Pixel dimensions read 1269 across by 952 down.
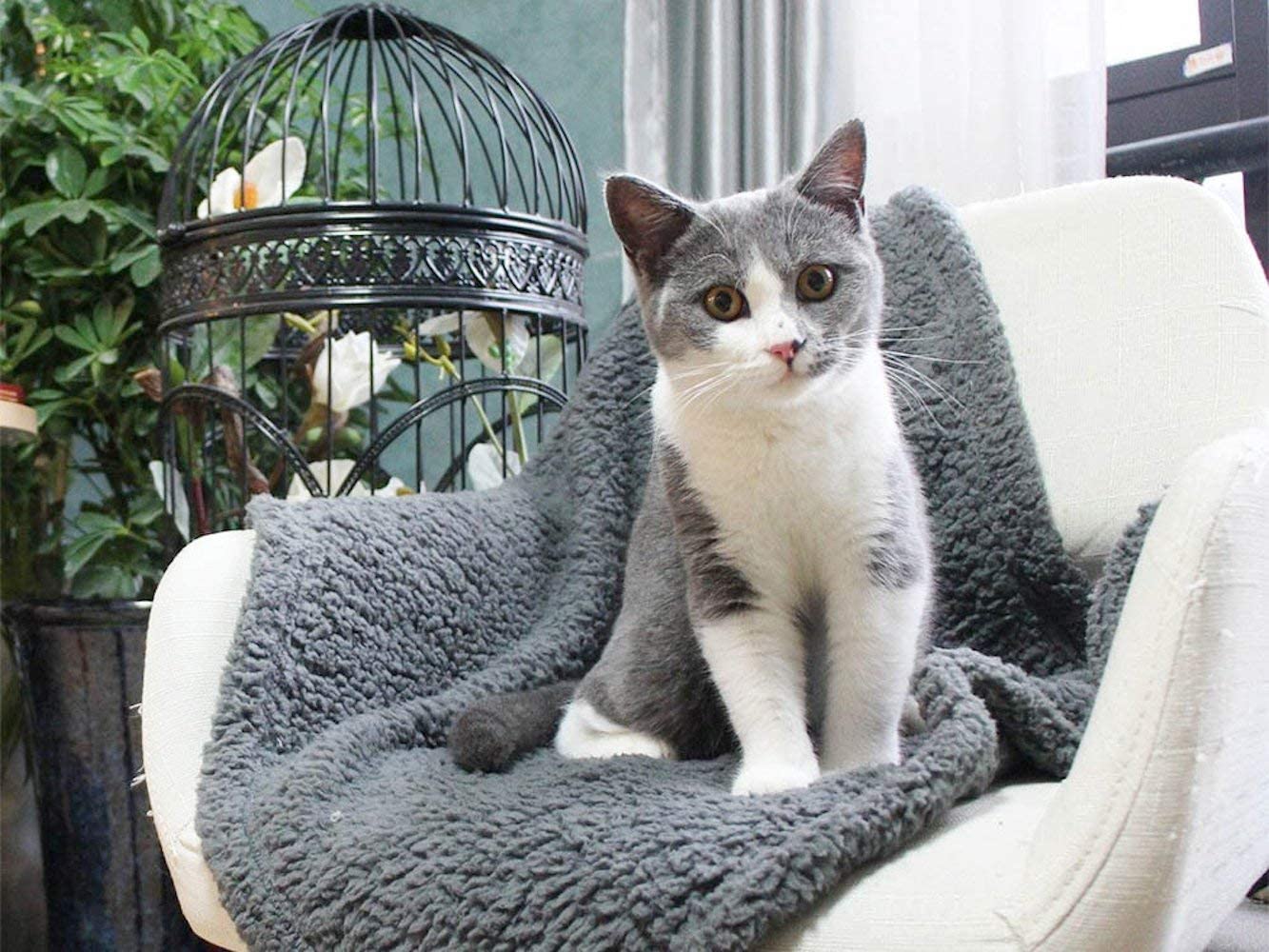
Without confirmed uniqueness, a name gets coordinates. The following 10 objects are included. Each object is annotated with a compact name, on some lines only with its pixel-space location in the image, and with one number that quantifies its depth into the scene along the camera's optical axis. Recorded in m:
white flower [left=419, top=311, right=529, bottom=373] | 1.46
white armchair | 0.59
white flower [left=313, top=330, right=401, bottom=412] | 1.46
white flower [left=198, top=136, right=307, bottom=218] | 1.47
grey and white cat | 0.90
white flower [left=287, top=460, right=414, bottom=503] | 1.47
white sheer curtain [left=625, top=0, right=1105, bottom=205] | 1.54
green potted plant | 1.46
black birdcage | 1.33
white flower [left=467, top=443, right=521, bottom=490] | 1.57
